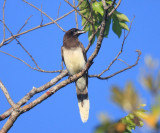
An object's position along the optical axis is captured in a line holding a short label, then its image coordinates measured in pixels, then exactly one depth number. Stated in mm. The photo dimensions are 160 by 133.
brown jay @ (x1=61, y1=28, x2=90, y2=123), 11344
